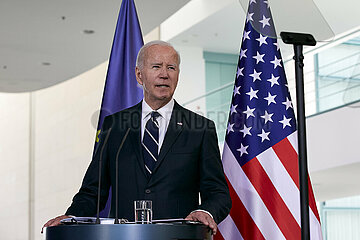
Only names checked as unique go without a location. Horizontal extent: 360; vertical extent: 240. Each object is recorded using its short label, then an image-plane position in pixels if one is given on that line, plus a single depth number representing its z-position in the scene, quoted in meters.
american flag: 6.69
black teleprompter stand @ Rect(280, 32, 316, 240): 4.81
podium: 4.05
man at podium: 5.45
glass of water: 4.52
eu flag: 8.43
